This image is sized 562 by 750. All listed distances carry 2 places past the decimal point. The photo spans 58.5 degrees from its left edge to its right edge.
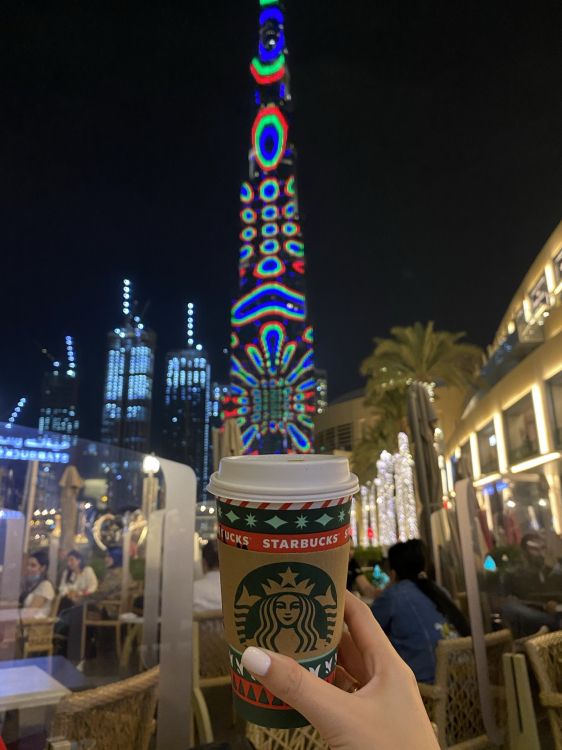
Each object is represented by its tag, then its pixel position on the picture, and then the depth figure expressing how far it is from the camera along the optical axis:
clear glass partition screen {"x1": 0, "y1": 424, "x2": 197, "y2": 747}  2.48
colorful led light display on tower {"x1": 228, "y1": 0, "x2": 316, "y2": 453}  35.78
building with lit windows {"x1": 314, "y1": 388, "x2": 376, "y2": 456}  43.34
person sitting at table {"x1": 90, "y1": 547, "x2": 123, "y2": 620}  5.64
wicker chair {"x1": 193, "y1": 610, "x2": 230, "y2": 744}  3.69
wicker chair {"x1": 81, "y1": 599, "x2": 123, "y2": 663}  5.14
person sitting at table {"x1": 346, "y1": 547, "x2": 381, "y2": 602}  4.67
